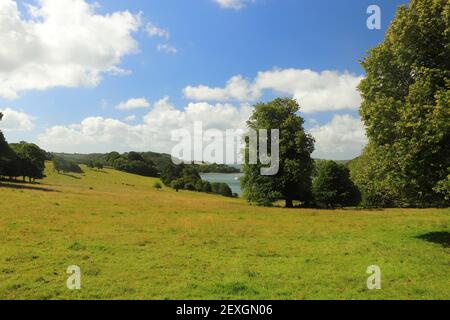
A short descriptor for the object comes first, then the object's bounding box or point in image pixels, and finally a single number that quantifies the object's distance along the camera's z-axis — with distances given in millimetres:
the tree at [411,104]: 18656
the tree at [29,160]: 80694
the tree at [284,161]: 47344
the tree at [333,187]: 62938
